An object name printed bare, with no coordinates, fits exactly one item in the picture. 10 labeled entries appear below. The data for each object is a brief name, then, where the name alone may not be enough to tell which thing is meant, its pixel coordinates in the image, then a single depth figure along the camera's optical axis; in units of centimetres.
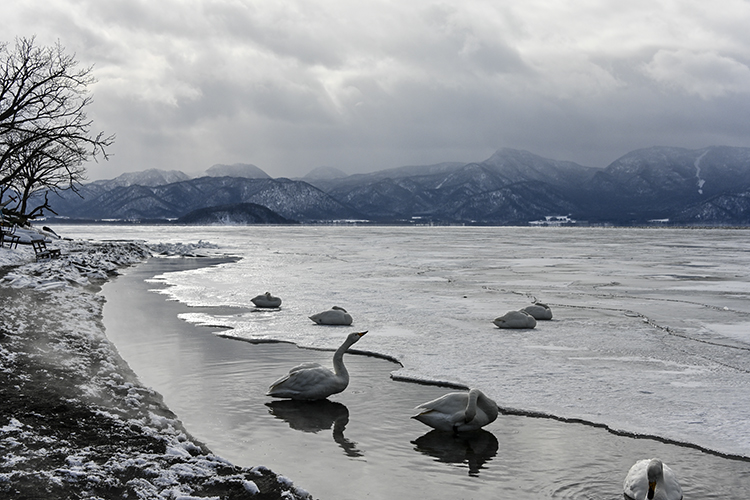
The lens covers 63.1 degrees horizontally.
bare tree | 2694
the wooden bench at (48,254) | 2983
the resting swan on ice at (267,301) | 1697
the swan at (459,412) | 716
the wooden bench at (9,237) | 3144
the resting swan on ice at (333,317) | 1430
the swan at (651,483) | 514
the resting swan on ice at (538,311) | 1495
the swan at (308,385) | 834
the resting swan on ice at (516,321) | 1375
